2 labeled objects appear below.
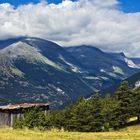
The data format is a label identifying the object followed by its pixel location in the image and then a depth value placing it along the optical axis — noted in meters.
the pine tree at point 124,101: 87.66
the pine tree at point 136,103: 90.19
